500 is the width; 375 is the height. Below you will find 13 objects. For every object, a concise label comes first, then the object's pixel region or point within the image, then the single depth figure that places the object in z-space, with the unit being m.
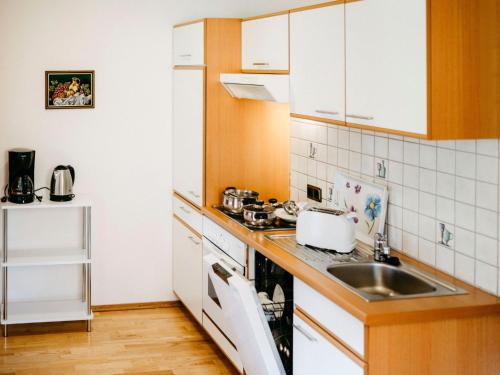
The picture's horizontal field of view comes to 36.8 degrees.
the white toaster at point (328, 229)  3.36
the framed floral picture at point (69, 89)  5.13
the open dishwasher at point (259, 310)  3.24
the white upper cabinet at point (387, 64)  2.62
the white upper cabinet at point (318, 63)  3.30
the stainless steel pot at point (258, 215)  4.02
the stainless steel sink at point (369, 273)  2.99
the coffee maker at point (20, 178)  4.89
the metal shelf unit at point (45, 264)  4.91
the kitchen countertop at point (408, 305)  2.54
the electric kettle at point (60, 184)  4.97
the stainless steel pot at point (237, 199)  4.39
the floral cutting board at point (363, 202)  3.48
